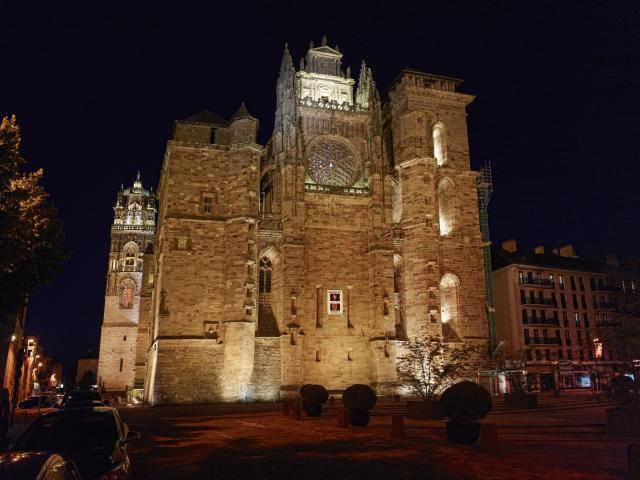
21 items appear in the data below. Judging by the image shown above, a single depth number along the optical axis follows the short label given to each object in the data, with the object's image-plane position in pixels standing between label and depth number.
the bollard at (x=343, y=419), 18.02
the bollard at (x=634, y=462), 8.39
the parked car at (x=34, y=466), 3.96
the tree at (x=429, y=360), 25.50
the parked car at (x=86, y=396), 21.47
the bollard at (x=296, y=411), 21.19
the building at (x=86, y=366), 97.26
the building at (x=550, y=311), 52.72
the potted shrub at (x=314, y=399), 21.98
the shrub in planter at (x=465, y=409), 13.90
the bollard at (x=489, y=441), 12.80
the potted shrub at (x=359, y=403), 18.25
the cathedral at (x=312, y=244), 31.52
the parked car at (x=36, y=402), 33.80
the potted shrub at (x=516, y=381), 26.34
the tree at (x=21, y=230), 14.06
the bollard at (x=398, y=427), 15.40
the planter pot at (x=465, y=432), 14.19
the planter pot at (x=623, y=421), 15.59
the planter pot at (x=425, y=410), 20.70
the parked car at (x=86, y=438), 7.20
